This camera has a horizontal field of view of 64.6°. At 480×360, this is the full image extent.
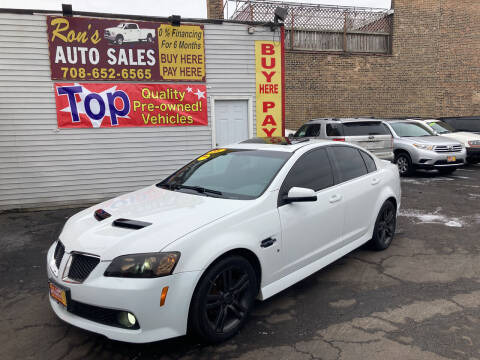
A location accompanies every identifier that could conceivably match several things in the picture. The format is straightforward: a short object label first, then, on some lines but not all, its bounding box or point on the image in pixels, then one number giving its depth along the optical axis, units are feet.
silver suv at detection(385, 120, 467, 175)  35.06
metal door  29.94
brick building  51.67
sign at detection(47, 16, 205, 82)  25.53
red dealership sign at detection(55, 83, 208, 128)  26.27
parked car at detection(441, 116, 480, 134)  44.86
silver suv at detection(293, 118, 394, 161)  31.37
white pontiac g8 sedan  8.75
